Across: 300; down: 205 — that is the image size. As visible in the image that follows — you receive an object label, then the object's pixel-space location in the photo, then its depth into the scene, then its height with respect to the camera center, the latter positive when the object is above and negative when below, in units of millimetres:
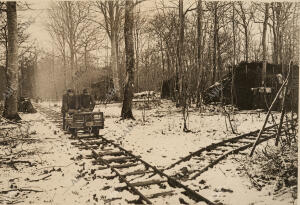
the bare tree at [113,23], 25328 +6413
